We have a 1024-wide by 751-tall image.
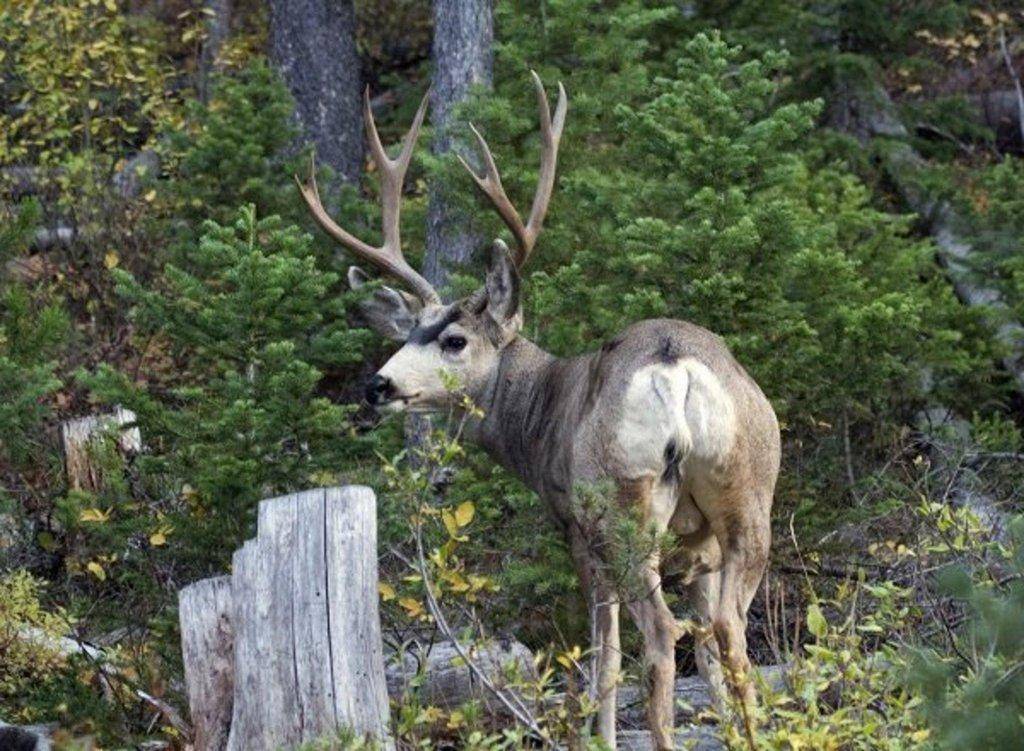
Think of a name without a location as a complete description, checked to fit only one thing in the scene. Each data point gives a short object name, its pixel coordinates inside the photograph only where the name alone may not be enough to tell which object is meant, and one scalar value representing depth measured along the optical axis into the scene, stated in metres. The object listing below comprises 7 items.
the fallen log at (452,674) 16.58
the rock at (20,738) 16.02
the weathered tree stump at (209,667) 14.88
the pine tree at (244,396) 18.58
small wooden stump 22.58
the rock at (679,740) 16.37
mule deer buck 15.82
